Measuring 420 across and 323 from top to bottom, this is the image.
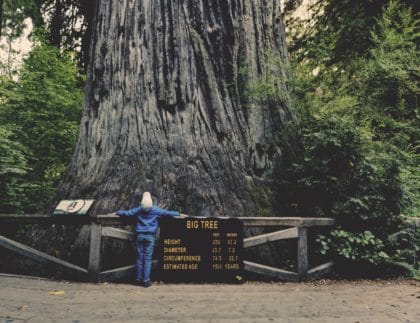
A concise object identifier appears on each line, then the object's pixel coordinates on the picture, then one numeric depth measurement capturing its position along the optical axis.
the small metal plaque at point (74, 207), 6.46
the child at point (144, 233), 6.25
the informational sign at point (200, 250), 6.41
